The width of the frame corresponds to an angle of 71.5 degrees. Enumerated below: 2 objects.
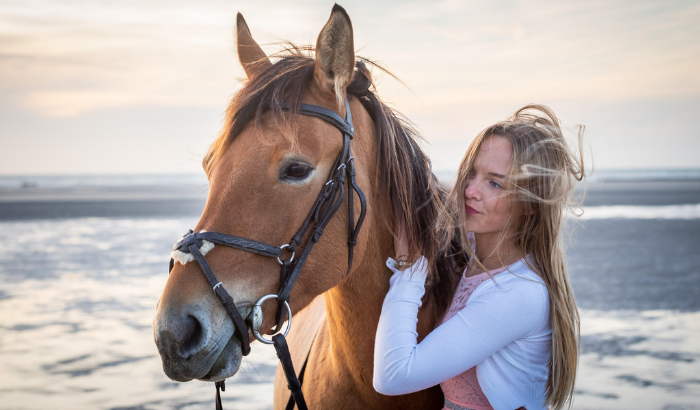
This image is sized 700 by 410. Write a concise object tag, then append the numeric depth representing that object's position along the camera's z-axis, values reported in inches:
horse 59.1
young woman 70.4
